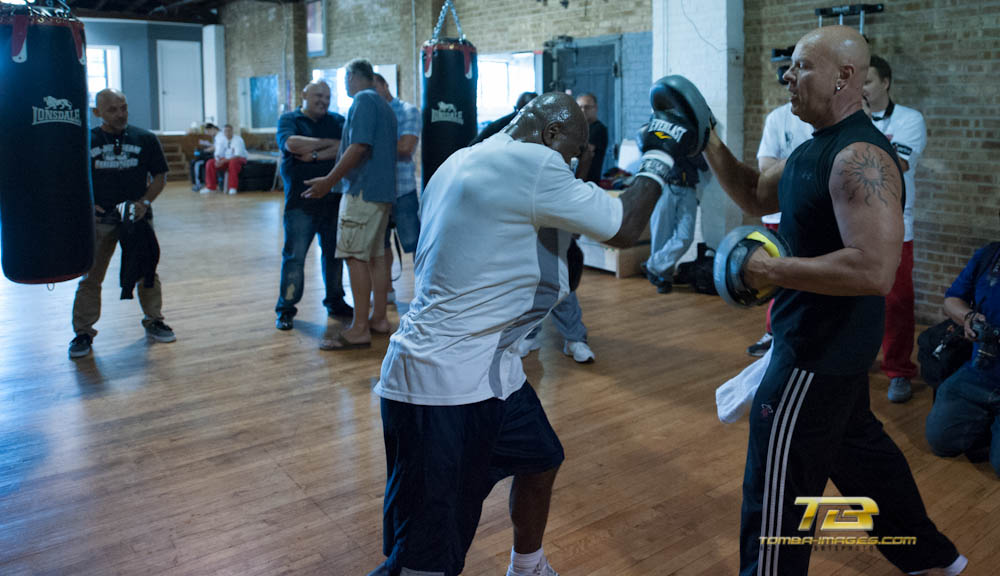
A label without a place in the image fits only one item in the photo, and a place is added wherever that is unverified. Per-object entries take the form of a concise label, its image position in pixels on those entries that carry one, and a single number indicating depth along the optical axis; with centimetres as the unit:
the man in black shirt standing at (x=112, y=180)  443
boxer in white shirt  177
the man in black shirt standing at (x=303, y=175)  485
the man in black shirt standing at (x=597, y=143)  621
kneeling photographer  311
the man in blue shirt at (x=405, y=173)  486
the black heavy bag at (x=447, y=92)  460
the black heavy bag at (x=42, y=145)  309
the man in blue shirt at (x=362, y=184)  445
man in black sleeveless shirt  181
